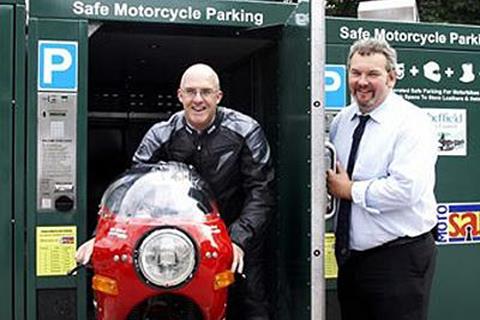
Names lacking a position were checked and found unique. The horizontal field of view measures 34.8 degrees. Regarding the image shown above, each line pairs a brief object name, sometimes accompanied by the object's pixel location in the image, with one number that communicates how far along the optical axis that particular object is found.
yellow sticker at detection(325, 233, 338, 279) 3.59
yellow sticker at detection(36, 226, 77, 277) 3.25
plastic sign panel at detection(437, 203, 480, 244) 3.79
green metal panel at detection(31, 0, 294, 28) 3.33
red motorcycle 2.43
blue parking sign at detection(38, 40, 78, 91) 3.29
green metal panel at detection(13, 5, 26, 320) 3.23
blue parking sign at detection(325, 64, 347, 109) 3.67
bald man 3.17
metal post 2.89
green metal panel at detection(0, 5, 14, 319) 3.22
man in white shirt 2.93
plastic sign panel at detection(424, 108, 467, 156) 3.81
